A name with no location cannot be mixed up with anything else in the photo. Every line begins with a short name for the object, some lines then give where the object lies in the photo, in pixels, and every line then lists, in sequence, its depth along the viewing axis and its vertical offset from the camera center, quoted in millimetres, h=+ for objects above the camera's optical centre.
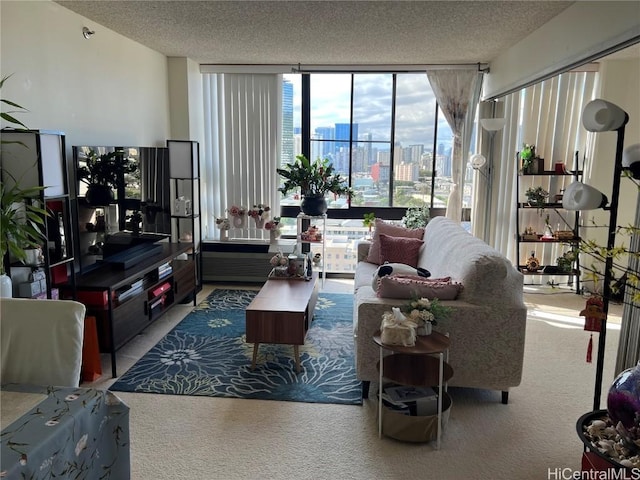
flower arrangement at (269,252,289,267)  4449 -802
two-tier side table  2508 -1101
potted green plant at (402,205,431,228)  5434 -494
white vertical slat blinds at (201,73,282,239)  5707 +346
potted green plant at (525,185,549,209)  5387 -235
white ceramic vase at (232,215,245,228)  5738 -576
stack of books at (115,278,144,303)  3442 -874
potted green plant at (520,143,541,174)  5348 +149
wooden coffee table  3346 -1038
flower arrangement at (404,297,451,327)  2646 -751
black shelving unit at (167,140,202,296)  4938 -260
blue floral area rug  3129 -1374
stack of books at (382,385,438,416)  2656 -1239
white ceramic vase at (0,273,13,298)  2579 -620
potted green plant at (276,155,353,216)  5375 -126
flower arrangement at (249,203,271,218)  5723 -457
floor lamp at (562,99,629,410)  2254 -40
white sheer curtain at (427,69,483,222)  5473 +746
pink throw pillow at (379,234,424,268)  4539 -716
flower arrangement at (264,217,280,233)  5598 -604
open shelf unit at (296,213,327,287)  5454 -711
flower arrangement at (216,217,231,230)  5656 -594
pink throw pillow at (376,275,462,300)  2928 -688
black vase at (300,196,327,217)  5379 -361
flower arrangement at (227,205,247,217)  5688 -458
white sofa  2852 -885
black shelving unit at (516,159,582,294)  5375 -567
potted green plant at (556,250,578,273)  5273 -959
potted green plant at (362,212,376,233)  5555 -540
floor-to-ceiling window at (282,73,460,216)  5719 +457
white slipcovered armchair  1901 -684
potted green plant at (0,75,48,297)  2293 -272
